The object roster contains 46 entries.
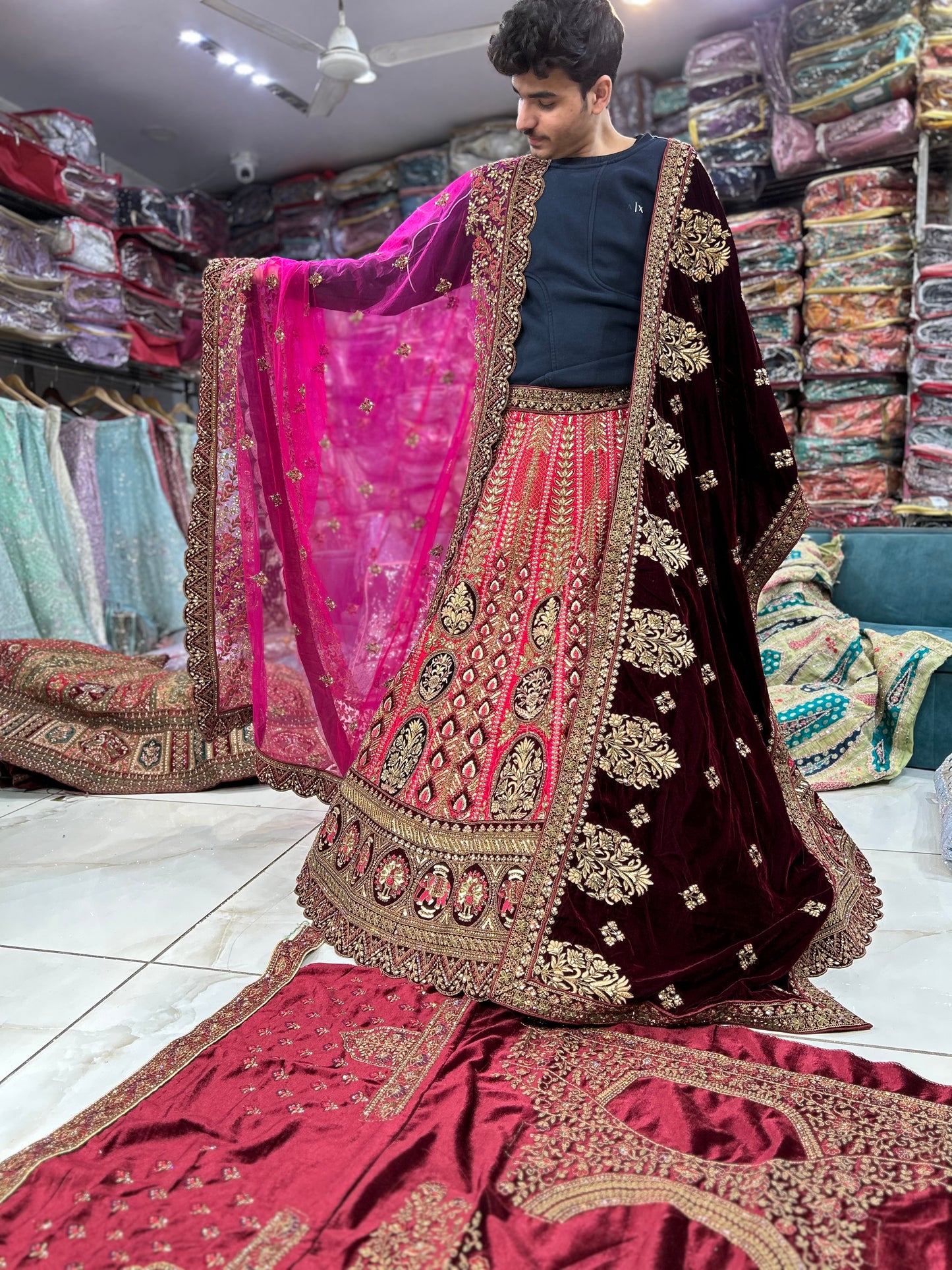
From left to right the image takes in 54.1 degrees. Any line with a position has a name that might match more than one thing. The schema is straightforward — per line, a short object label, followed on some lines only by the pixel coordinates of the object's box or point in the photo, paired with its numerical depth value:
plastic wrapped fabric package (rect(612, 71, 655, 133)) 4.47
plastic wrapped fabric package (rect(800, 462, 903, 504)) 4.03
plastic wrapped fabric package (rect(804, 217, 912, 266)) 3.89
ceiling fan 3.35
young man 1.36
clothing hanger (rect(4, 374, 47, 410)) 4.27
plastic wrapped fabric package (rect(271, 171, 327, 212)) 5.52
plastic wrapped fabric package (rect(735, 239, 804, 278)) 4.12
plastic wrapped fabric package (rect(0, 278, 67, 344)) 3.98
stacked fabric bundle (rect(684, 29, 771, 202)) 4.06
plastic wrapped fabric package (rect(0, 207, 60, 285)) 3.98
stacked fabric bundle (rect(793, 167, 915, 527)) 3.90
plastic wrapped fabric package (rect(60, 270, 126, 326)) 4.40
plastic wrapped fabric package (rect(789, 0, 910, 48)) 3.65
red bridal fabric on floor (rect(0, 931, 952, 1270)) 0.87
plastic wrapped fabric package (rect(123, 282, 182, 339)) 4.92
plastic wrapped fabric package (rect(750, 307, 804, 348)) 4.15
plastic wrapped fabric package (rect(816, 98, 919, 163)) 3.71
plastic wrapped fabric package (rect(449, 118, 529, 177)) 4.99
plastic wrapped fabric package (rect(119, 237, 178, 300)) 4.86
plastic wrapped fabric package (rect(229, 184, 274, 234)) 5.69
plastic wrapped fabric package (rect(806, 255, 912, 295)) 3.90
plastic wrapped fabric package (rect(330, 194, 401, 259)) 5.40
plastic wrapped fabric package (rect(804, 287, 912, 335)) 3.92
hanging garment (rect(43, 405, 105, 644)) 4.21
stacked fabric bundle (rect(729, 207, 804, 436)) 4.12
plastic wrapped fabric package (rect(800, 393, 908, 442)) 3.98
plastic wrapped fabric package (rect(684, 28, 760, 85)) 4.05
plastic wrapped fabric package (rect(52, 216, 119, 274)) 4.27
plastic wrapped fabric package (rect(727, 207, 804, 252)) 4.11
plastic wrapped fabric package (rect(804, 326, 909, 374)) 3.92
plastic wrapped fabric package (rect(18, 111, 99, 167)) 4.25
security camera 5.37
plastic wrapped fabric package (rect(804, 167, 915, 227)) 3.88
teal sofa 3.16
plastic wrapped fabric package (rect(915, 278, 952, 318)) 3.69
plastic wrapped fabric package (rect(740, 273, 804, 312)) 4.12
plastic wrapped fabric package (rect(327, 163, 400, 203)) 5.38
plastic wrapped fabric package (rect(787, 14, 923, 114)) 3.60
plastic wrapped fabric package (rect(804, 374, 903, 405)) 4.00
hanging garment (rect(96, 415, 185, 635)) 4.62
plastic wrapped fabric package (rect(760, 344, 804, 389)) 4.13
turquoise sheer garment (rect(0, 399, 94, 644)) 3.92
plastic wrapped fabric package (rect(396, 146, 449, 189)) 5.19
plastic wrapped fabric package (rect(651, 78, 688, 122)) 4.45
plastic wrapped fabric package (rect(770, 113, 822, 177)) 3.94
